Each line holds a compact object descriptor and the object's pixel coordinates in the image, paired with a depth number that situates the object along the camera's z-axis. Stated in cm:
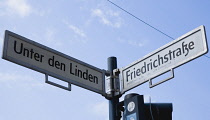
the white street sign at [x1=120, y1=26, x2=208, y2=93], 388
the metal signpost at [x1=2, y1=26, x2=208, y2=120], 385
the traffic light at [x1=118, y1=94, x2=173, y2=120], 365
